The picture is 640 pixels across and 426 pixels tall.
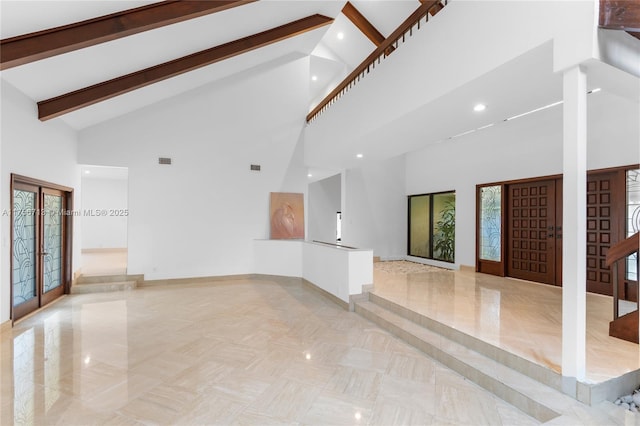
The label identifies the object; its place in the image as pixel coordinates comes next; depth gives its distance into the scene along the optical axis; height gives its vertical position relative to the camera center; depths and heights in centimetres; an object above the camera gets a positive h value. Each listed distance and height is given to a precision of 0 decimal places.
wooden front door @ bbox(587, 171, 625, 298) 482 -13
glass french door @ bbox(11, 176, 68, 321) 438 -55
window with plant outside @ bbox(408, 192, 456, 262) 827 -37
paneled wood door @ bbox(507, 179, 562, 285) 579 -36
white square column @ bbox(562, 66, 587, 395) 230 -14
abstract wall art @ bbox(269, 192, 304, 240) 763 -6
